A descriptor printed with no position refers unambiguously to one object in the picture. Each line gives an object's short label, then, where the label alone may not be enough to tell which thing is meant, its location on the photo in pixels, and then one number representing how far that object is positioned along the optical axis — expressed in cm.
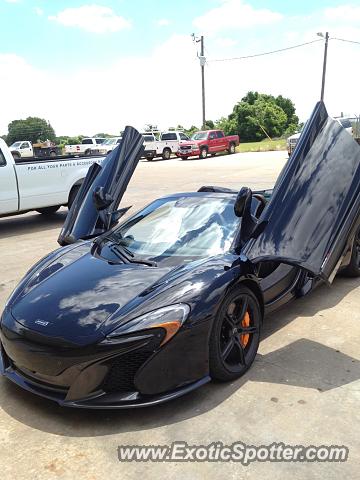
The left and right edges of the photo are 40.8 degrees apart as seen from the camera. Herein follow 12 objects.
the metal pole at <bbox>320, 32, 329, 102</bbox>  3919
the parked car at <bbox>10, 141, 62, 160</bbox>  3432
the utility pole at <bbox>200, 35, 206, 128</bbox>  4062
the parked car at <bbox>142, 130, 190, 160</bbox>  3142
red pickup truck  2967
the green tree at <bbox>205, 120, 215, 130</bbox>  6802
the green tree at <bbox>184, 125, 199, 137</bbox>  6738
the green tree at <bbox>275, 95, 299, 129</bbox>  7269
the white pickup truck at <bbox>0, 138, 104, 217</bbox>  919
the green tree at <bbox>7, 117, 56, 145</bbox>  9170
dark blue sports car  279
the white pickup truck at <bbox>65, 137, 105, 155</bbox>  3281
